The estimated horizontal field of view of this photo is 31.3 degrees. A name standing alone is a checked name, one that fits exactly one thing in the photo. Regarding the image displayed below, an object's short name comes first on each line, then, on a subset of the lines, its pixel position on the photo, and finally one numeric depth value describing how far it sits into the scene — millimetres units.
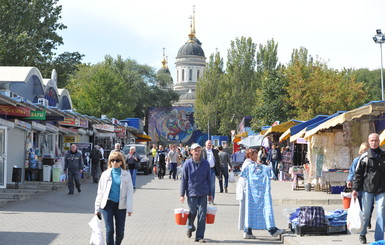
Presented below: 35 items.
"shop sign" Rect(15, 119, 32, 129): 22939
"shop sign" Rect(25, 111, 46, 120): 23422
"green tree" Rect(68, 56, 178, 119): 71375
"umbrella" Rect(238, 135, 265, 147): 42031
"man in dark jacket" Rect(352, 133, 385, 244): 9720
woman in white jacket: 9133
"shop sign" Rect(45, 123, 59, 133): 27962
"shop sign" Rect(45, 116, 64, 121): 27450
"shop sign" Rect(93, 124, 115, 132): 34875
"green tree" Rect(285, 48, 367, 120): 44625
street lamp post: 38938
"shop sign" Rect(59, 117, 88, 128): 29047
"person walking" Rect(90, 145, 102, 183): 27375
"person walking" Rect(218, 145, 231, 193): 22581
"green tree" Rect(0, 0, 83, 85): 46688
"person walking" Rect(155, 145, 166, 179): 34178
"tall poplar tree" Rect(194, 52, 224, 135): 82375
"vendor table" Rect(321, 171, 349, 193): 21016
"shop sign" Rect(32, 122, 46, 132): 25719
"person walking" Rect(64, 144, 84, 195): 21359
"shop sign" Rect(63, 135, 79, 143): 33000
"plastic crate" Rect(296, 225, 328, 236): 11508
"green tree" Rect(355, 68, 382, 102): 88000
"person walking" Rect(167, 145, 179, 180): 32759
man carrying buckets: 11336
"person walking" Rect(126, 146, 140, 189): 22016
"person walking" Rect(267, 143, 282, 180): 31544
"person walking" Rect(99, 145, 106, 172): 32731
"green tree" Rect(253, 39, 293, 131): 49500
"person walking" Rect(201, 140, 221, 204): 19141
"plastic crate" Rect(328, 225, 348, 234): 11625
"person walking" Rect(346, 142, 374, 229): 12711
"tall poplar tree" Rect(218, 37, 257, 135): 76125
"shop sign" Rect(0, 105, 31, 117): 21172
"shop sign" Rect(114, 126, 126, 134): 42638
